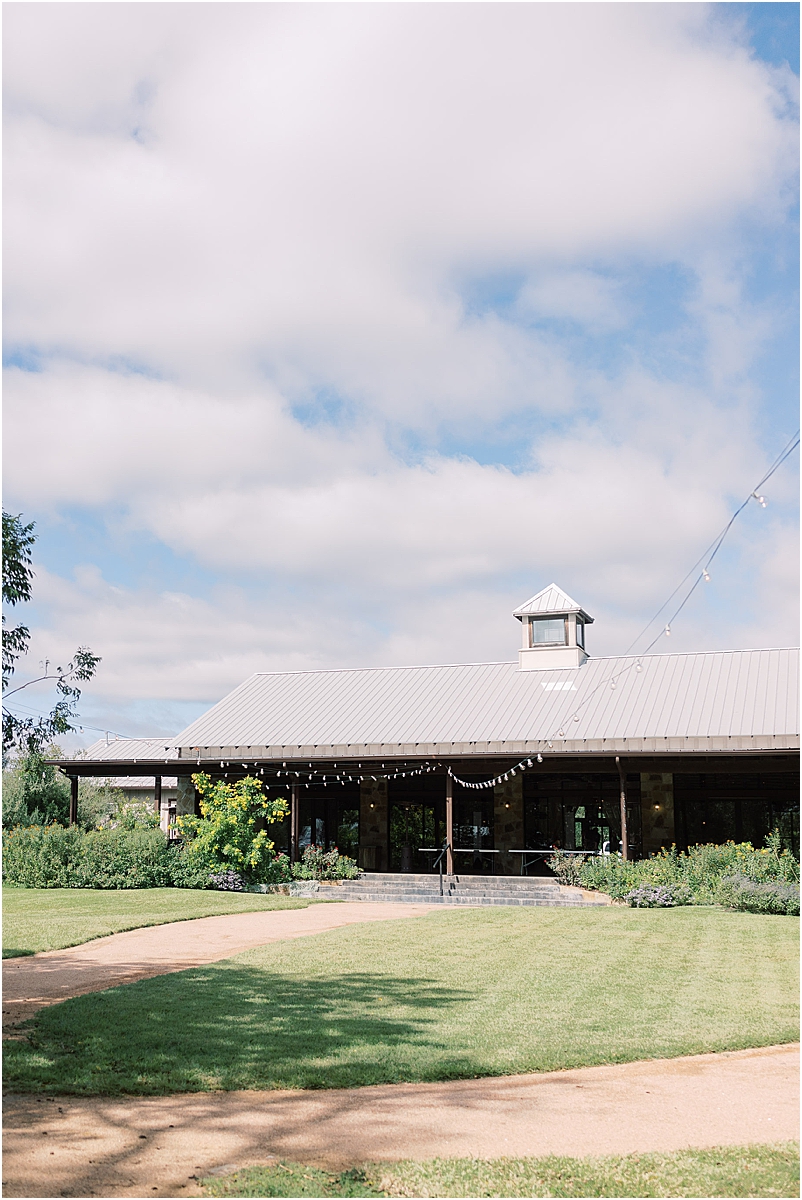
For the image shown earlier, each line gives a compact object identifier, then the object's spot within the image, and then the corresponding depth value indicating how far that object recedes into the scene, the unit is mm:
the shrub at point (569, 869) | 20516
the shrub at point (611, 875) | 19219
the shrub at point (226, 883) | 20609
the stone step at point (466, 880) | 21244
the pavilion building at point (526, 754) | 21984
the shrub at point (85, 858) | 20219
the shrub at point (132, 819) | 22998
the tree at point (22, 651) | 7422
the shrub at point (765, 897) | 16638
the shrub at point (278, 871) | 21484
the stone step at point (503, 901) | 19141
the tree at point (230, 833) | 21125
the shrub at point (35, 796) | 24375
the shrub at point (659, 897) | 18188
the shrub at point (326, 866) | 22359
